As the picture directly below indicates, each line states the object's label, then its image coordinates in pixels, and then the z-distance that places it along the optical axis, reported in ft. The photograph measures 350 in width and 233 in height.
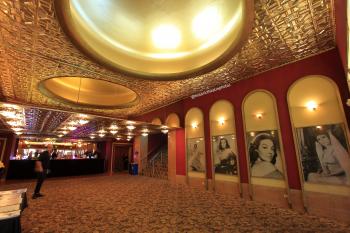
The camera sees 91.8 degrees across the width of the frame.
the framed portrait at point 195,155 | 24.13
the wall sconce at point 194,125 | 25.88
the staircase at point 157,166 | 36.35
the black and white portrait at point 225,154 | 20.52
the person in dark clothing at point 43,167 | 19.13
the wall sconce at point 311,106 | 15.19
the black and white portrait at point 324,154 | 13.42
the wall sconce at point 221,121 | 22.38
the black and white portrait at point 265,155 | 17.01
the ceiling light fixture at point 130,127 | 29.81
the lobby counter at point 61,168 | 37.06
